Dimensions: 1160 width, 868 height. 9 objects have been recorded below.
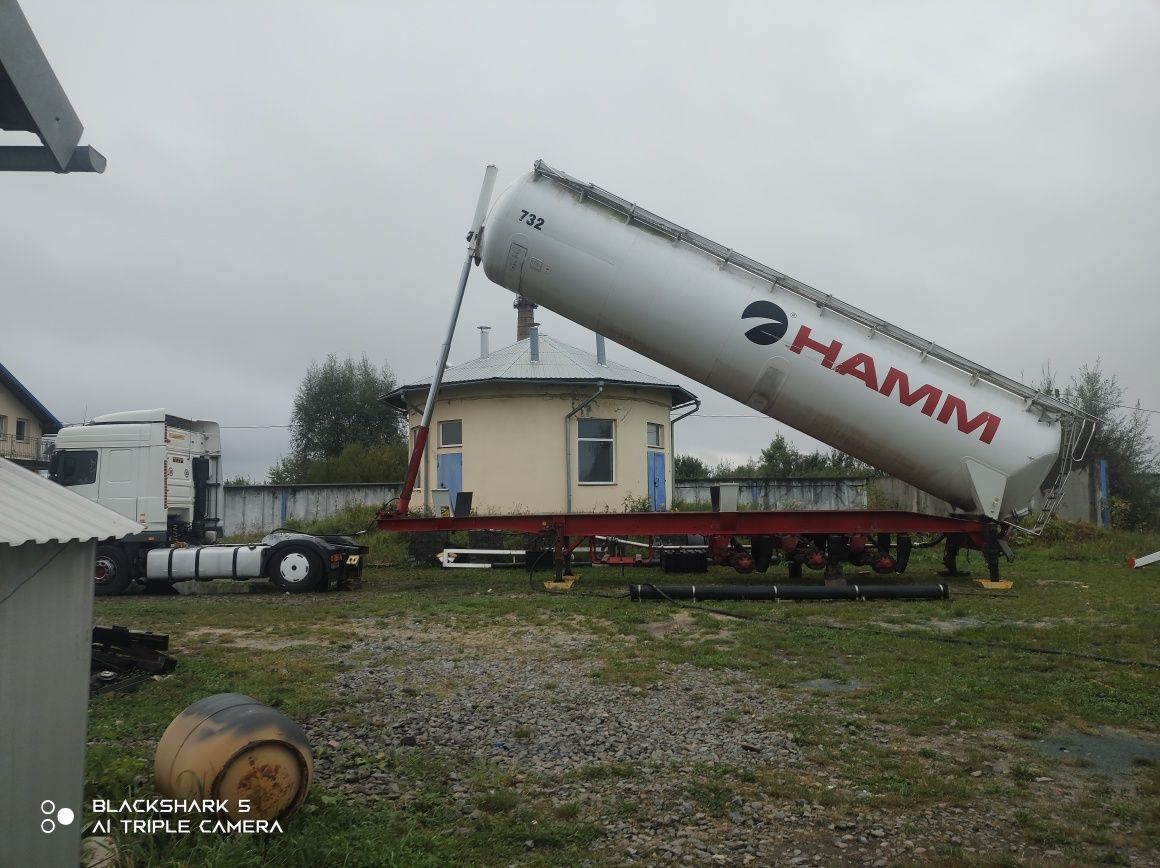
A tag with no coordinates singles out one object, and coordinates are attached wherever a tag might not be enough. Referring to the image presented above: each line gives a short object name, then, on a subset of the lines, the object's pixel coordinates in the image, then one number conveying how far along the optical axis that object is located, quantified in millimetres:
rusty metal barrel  3889
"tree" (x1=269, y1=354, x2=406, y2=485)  46906
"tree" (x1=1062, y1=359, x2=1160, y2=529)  25172
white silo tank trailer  12219
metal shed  3148
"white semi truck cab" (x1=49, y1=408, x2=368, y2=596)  14336
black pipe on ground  12078
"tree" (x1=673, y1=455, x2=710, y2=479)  39500
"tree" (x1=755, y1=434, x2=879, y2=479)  36875
